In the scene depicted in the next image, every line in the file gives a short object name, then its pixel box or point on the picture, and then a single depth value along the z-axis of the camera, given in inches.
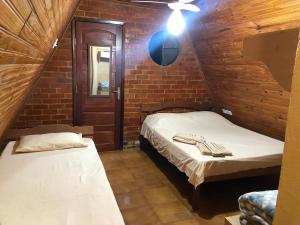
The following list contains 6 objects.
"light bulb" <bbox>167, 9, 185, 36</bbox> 99.3
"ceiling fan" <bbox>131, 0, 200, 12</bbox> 90.7
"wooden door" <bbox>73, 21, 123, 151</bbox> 139.9
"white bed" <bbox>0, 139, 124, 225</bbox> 59.0
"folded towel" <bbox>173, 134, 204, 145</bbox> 114.3
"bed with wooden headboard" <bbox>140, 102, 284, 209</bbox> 96.0
